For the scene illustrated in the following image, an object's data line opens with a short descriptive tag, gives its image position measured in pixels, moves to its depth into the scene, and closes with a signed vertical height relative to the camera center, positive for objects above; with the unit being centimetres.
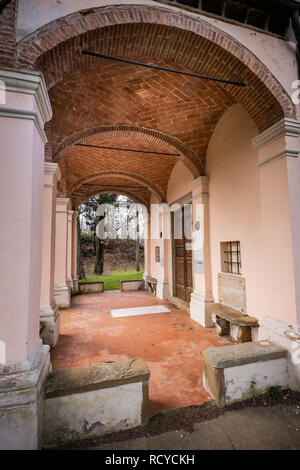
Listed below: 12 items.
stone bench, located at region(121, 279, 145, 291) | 1082 -161
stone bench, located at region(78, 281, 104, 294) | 1019 -162
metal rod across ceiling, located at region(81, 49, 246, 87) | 285 +253
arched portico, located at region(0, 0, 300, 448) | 205 +219
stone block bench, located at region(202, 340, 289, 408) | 258 -145
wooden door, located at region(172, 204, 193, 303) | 683 -34
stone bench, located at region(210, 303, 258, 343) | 382 -132
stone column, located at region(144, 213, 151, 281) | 1112 +41
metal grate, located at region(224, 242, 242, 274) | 464 -16
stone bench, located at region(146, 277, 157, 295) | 967 -151
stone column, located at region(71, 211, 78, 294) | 1028 +29
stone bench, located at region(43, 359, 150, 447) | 208 -145
